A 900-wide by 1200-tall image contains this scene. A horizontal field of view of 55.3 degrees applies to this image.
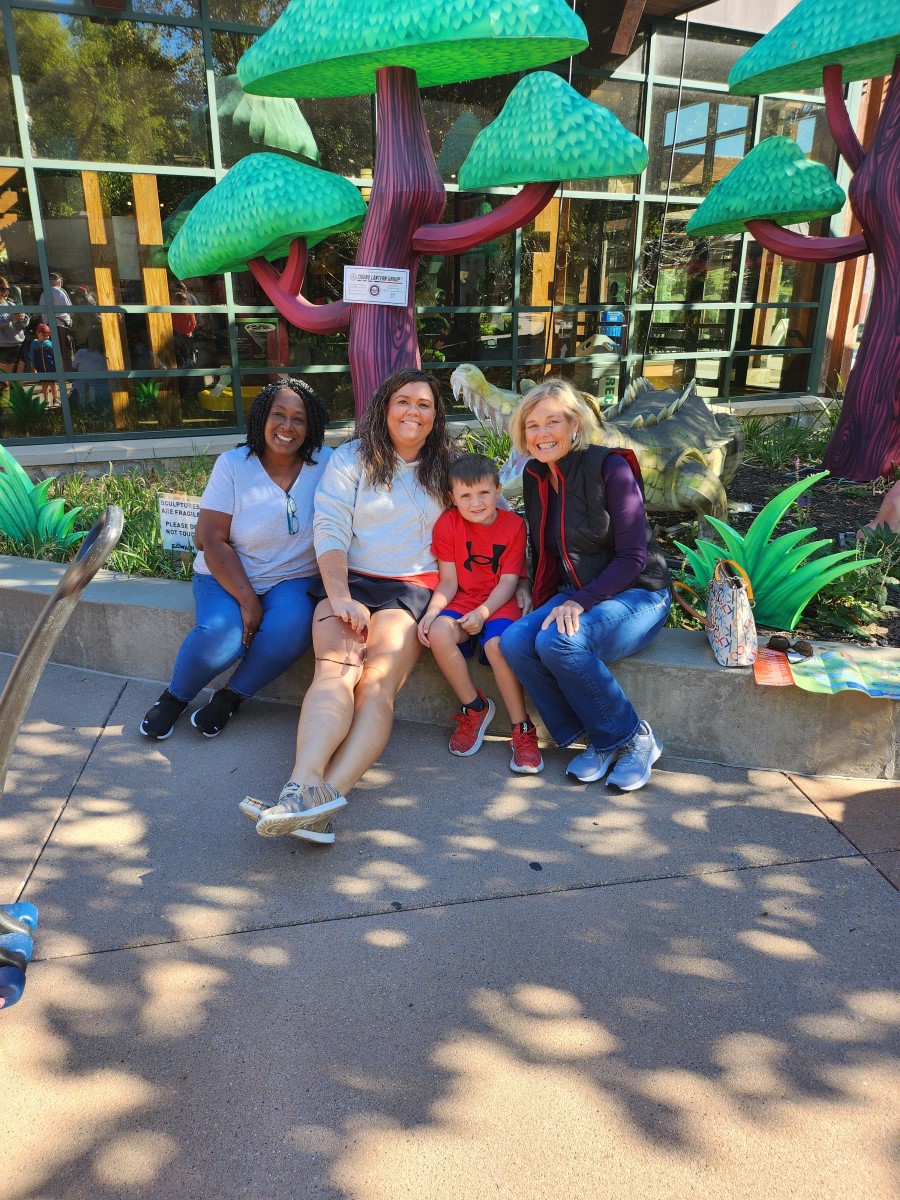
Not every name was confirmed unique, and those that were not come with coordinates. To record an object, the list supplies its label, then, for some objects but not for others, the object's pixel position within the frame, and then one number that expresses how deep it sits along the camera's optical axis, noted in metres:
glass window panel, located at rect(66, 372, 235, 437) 7.35
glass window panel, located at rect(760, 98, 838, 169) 9.41
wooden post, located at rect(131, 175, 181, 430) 7.19
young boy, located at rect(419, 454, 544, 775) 3.13
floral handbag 3.06
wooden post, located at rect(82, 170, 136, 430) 7.02
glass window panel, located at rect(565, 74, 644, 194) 8.51
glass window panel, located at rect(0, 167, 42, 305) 6.75
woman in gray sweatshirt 2.96
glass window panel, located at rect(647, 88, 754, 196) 8.97
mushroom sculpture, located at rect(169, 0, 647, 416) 3.76
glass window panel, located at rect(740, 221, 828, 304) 9.70
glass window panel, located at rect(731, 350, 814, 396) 10.05
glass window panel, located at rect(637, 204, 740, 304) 9.16
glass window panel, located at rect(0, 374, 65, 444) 7.09
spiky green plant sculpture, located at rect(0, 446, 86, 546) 4.65
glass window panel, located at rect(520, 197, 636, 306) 8.60
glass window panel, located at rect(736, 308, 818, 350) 9.88
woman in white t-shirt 3.32
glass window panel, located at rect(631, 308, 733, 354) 9.41
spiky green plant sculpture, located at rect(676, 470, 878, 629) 3.35
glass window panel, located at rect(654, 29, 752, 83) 8.72
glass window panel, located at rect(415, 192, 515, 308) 8.20
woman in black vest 2.99
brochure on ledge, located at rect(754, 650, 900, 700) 2.94
